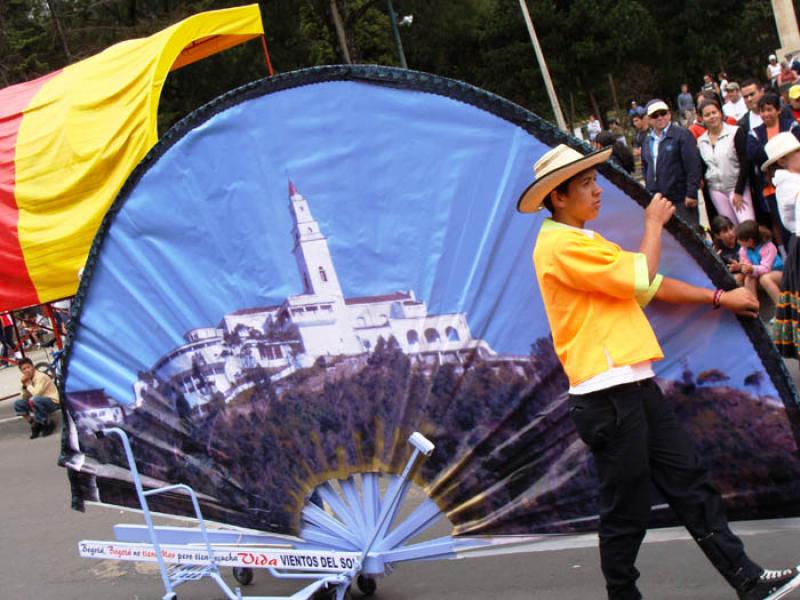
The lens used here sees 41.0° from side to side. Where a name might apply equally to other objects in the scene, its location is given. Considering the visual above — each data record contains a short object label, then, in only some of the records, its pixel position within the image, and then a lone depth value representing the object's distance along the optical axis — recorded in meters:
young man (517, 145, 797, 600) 3.74
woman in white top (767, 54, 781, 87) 20.29
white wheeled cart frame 4.43
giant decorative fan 4.02
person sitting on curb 11.62
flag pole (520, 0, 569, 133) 30.80
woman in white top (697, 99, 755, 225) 8.88
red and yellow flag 6.70
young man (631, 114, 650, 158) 13.30
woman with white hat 5.50
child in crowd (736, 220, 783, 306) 7.79
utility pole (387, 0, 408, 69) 26.25
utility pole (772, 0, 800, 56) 25.56
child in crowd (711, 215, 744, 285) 8.36
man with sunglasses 9.20
